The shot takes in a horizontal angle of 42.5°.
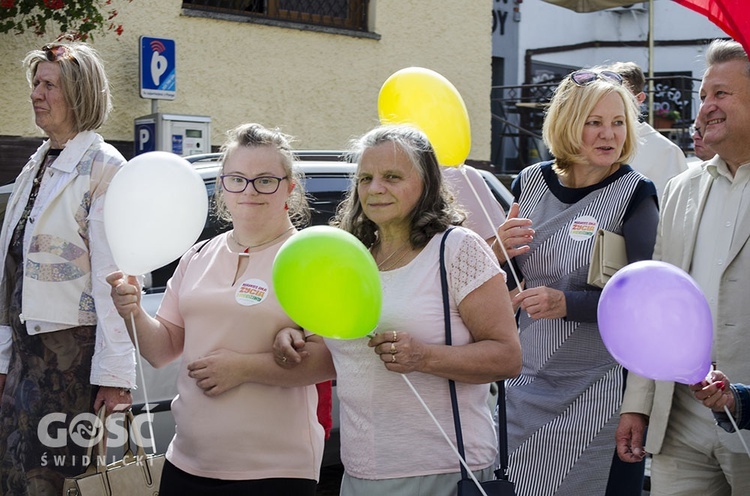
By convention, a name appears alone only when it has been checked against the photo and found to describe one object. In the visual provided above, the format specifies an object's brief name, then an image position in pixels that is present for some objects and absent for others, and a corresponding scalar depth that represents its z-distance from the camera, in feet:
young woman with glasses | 9.41
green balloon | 7.98
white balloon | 10.05
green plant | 24.76
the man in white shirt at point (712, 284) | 9.23
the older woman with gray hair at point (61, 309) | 11.25
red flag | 9.21
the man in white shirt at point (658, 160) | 15.66
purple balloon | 7.93
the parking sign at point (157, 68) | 27.84
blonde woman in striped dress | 10.90
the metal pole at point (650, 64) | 30.38
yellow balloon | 11.98
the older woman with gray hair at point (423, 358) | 8.57
